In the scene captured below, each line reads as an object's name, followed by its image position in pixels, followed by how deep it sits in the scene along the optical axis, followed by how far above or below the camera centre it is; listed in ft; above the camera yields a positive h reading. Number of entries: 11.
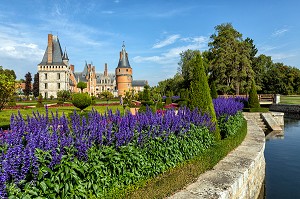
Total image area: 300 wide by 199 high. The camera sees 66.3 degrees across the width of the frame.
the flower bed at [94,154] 8.30 -2.65
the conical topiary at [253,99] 64.80 -0.53
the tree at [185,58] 162.28 +28.81
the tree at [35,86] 214.57 +11.55
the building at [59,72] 187.97 +22.22
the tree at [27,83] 209.77 +14.07
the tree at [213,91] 79.84 +2.25
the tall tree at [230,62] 109.09 +16.76
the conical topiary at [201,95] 22.84 +0.25
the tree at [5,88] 39.34 +1.78
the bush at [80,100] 56.13 -0.49
